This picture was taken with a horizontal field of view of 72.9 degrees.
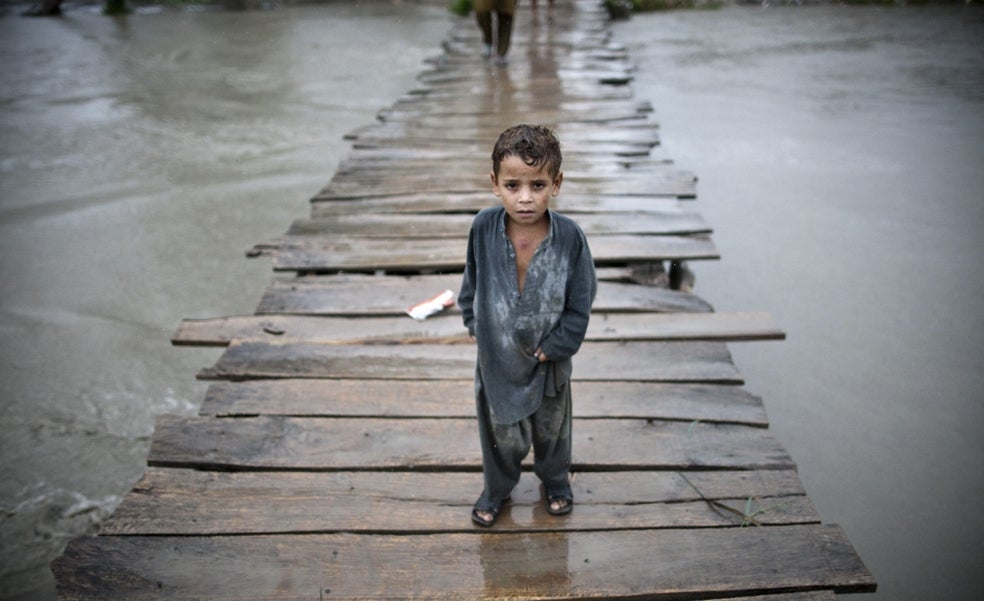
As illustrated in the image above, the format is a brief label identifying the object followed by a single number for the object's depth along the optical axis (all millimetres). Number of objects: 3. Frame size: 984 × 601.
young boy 1468
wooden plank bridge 1809
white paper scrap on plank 2926
